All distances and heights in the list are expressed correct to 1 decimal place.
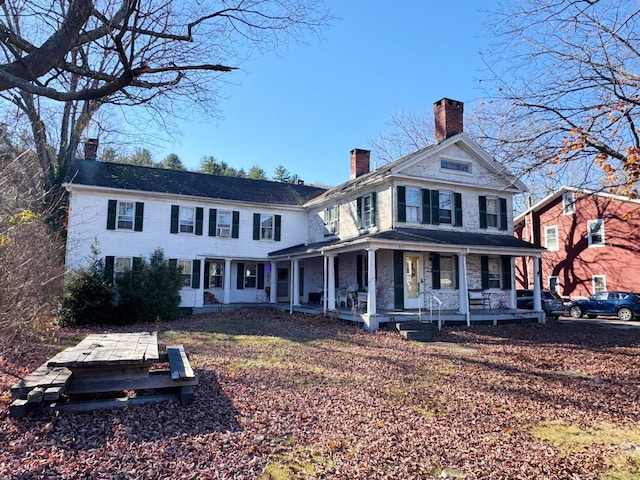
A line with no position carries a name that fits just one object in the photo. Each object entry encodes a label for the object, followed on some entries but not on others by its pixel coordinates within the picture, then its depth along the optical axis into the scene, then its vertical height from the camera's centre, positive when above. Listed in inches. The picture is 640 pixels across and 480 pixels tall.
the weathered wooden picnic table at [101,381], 199.2 -53.0
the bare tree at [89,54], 186.7 +117.4
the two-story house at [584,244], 899.4 +88.2
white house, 644.1 +94.9
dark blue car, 780.6 -48.2
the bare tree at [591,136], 279.1 +111.2
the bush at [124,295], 605.9 -20.1
